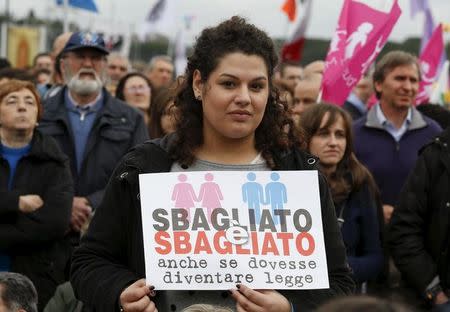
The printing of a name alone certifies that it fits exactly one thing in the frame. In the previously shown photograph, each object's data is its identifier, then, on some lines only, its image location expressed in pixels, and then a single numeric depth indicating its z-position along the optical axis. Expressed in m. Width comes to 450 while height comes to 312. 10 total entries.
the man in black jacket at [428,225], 9.96
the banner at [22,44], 41.86
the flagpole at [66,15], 23.62
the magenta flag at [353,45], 12.58
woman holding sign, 6.16
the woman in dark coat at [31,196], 10.74
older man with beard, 11.79
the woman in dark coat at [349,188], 10.37
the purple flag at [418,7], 23.83
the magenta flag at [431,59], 17.78
